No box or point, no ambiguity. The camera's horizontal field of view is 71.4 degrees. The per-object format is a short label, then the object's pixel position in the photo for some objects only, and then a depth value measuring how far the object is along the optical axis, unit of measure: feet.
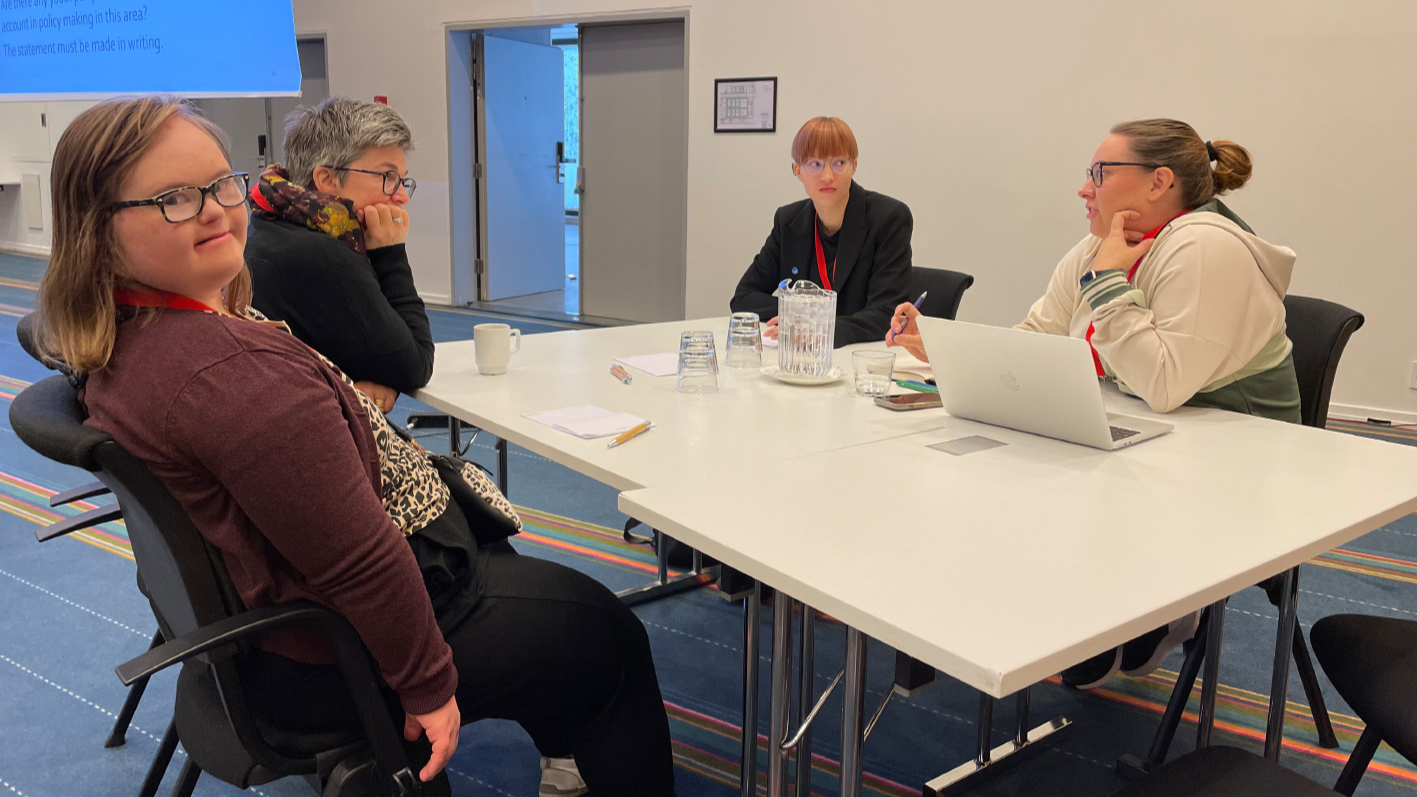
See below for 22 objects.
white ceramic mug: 6.72
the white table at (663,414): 4.89
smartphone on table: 6.00
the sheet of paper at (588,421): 5.33
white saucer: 6.61
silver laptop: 4.82
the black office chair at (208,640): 3.23
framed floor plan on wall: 18.99
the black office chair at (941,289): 9.50
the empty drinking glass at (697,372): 6.31
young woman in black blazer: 9.41
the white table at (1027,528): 3.10
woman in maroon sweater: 3.28
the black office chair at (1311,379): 6.24
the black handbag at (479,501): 4.86
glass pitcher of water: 6.45
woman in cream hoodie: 5.76
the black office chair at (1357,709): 3.60
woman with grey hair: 5.81
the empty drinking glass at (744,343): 7.14
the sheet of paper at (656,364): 7.00
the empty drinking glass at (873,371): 6.49
